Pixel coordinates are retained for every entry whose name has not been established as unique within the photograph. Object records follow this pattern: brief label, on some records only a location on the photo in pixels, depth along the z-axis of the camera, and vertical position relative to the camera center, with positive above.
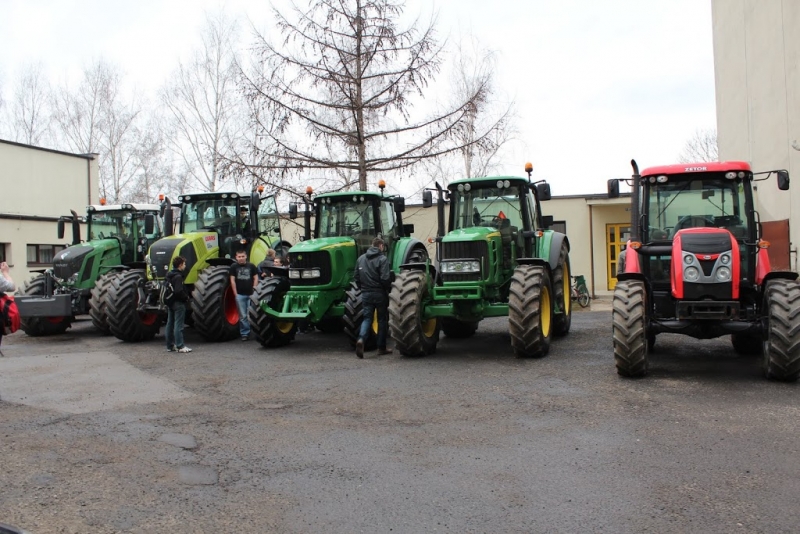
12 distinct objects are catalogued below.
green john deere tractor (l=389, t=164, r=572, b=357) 10.11 +0.13
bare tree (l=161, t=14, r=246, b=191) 30.12 +6.79
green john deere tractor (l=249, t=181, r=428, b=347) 11.76 +0.34
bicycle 19.53 -0.30
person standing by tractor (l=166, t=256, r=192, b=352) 12.35 -0.29
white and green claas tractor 13.21 +0.51
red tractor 8.00 +0.06
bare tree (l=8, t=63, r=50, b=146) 39.88 +8.91
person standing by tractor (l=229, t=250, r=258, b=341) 13.17 +0.15
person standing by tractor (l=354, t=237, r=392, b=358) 11.02 +0.00
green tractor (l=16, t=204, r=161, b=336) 13.84 +0.47
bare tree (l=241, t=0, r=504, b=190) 18.58 +4.99
